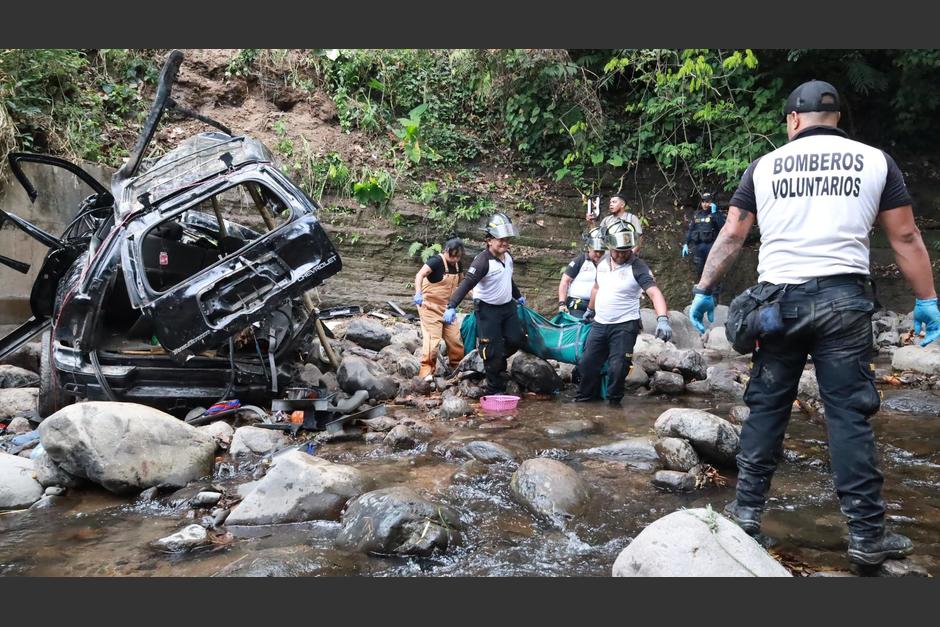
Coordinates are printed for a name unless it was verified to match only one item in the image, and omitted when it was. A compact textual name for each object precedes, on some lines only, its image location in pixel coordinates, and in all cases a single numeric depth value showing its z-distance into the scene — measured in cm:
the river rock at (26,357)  737
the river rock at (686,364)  752
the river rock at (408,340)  915
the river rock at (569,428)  583
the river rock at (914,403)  617
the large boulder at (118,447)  450
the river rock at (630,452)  499
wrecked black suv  552
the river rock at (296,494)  400
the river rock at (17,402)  629
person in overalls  791
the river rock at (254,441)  532
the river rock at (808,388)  658
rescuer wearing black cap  316
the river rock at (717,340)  946
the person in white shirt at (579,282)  839
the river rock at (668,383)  731
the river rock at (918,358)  778
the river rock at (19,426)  592
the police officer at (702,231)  1131
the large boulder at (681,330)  945
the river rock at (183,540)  364
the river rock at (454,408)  654
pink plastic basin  675
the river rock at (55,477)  469
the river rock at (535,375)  752
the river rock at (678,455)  459
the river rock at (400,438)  549
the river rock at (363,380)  697
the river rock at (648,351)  779
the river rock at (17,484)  444
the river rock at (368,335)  893
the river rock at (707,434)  465
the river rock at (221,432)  546
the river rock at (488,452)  505
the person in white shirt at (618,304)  670
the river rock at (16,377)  701
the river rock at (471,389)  740
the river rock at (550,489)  399
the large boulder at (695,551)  285
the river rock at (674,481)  435
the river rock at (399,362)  809
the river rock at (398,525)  351
